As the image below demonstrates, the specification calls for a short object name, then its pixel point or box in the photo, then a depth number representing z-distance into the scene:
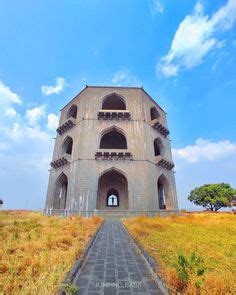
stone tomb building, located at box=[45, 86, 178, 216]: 21.72
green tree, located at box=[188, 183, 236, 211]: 39.81
